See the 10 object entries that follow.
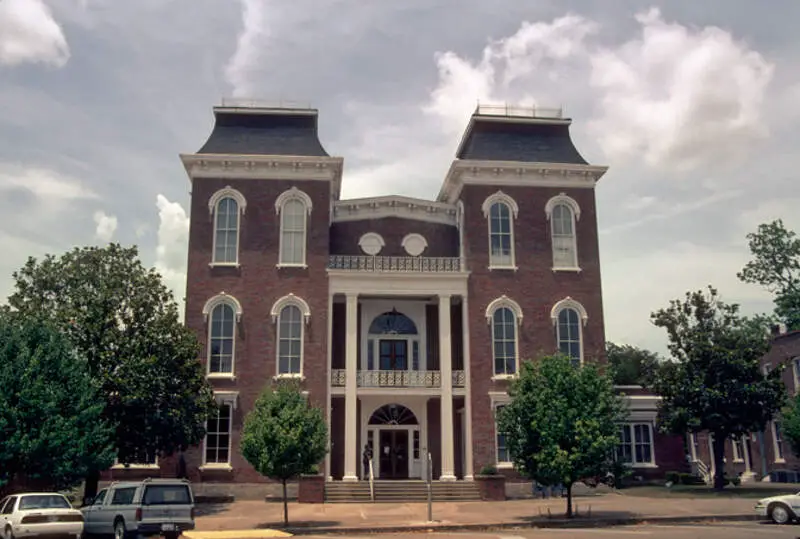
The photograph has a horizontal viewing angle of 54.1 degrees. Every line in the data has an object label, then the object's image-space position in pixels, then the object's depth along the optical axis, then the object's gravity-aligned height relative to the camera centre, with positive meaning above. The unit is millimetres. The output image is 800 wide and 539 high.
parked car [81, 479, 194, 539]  18453 -1348
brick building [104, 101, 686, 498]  31812 +6577
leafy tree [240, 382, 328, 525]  22656 +380
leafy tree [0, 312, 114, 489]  21922 +1177
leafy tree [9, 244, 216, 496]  25984 +3695
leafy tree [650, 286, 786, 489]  30922 +2609
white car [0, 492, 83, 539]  17938 -1444
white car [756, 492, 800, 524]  21297 -1668
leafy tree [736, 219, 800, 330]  51000 +11850
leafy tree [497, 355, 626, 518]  22406 +759
